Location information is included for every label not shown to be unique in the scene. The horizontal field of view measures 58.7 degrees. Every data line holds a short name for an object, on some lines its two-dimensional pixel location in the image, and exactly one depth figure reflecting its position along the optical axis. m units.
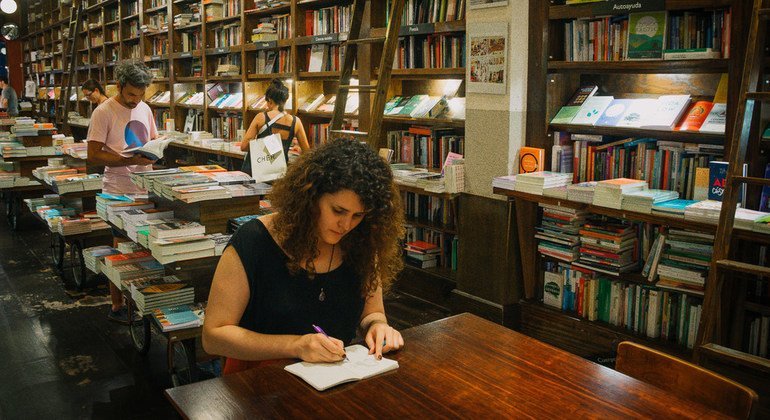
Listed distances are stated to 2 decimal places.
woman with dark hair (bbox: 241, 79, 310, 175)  5.23
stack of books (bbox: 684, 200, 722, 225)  2.98
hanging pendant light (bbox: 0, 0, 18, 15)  15.37
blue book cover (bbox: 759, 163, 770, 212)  3.12
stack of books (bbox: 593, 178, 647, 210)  3.33
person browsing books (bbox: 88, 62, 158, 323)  4.14
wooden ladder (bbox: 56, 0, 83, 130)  10.21
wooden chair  1.72
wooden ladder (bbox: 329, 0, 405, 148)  4.50
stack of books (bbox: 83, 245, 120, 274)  4.12
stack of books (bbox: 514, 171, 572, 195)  3.71
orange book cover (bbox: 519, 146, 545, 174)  3.92
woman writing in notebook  1.86
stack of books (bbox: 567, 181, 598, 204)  3.48
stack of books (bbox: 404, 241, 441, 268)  4.97
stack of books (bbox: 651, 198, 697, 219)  3.12
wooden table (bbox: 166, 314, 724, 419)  1.58
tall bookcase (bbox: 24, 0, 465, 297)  4.87
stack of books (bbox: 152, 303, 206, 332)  3.09
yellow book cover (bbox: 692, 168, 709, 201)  3.31
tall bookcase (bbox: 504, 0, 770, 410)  3.17
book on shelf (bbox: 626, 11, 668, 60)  3.45
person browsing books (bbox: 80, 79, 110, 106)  7.53
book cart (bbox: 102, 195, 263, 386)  3.17
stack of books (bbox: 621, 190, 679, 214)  3.23
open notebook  1.70
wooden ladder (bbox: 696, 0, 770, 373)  2.72
